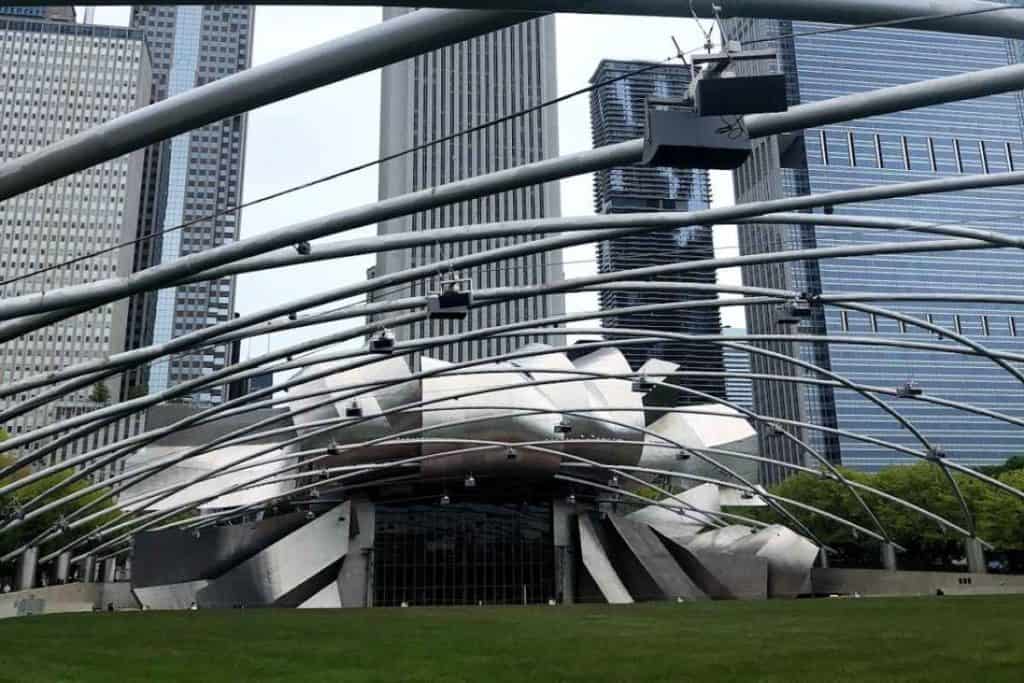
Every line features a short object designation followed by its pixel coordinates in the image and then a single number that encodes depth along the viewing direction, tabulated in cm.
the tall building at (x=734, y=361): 18026
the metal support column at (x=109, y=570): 7019
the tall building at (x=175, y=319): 18925
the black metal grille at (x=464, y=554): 5388
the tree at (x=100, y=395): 13891
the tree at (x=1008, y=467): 8131
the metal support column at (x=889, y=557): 5241
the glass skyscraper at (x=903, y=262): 10962
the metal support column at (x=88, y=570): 6756
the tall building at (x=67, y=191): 14788
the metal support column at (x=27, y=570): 5006
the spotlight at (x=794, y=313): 2509
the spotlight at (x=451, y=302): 1992
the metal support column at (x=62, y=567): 5678
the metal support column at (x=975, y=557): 4919
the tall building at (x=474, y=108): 13175
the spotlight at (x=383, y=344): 2375
